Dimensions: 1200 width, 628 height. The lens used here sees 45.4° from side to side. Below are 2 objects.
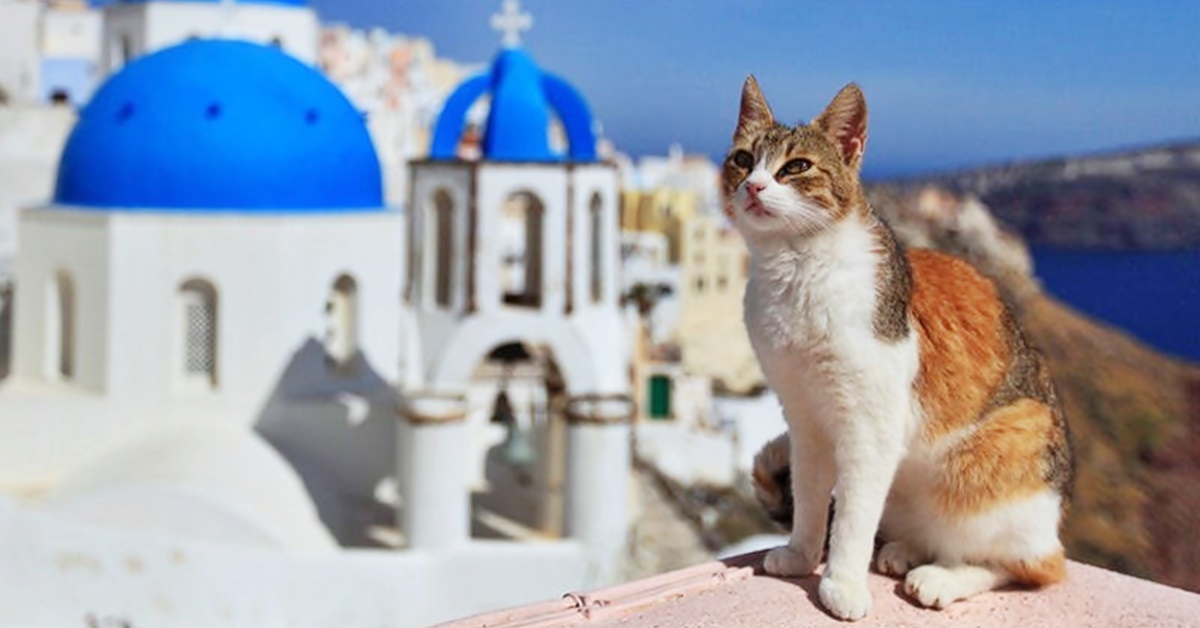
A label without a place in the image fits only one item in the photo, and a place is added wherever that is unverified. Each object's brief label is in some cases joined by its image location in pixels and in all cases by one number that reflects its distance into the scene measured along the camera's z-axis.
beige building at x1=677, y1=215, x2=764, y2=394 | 28.06
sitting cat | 2.48
